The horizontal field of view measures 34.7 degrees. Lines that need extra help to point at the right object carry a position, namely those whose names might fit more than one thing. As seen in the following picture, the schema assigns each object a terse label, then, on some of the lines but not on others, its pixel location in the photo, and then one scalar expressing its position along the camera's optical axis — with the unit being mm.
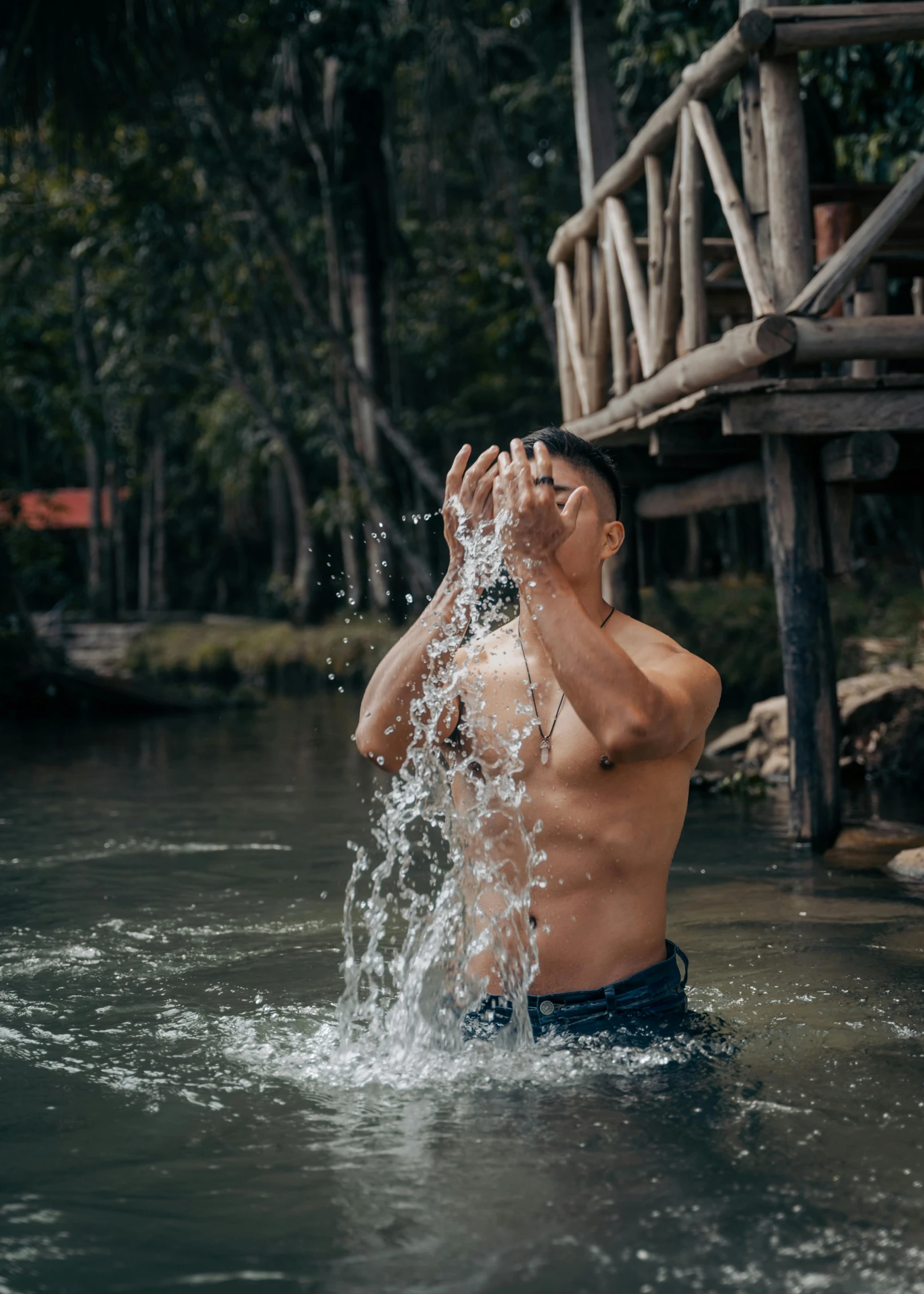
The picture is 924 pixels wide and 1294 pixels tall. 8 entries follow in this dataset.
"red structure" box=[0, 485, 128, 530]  21386
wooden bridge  6570
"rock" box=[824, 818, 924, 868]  7070
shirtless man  3307
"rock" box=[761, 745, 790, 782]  10219
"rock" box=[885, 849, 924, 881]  6578
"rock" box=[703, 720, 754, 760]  11445
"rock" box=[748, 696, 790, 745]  10688
